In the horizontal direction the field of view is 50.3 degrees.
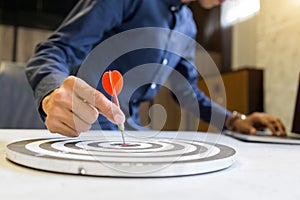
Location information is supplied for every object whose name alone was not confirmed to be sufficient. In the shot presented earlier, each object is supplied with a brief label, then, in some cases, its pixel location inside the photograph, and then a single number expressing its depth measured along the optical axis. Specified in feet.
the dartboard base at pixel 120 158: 0.94
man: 1.46
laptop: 2.17
